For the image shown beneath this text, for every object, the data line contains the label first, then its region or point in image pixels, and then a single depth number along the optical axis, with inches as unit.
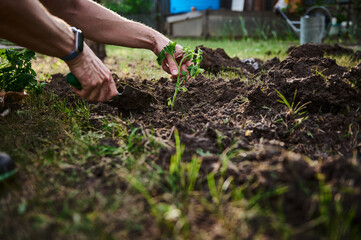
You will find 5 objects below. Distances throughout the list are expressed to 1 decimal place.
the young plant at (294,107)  71.8
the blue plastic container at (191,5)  450.0
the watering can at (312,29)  222.8
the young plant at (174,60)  78.2
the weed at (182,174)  45.3
